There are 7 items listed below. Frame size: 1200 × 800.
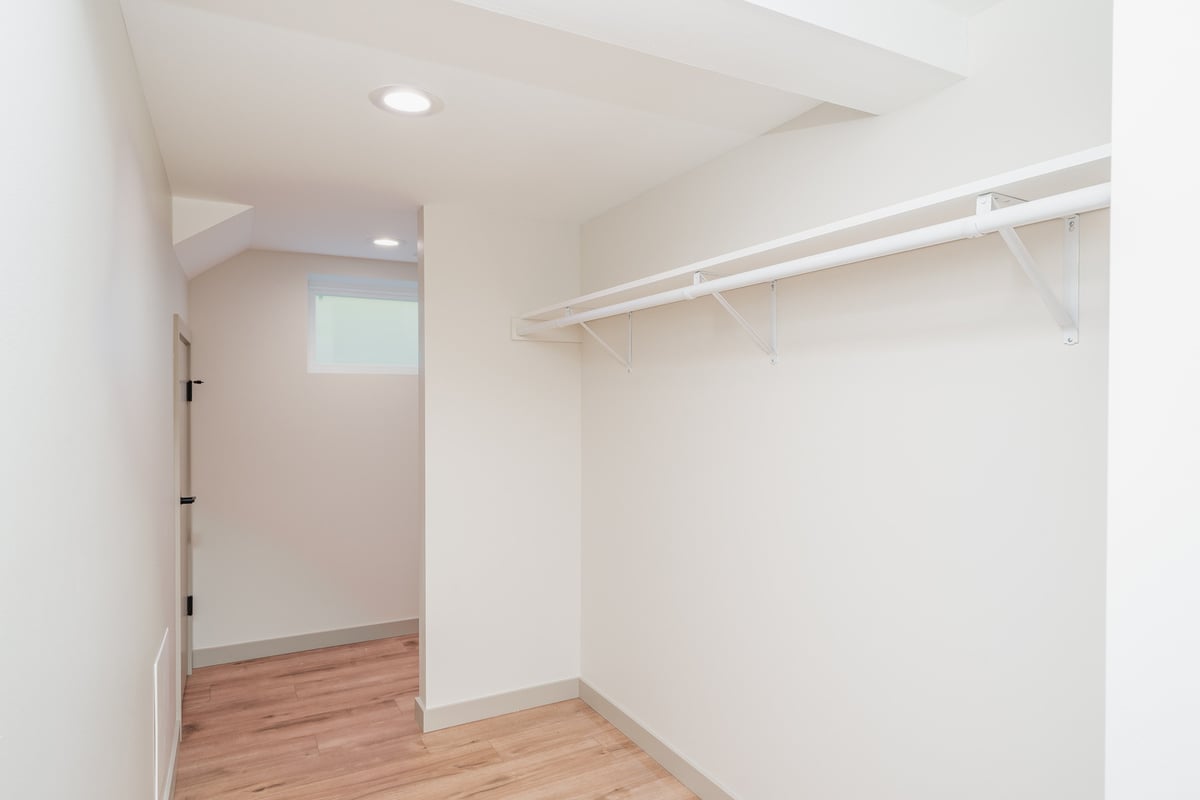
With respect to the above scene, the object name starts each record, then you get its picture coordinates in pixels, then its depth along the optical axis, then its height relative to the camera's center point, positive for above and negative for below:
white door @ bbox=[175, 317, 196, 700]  3.37 -0.47
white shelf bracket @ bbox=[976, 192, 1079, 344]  1.45 +0.22
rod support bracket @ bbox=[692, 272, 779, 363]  2.25 +0.19
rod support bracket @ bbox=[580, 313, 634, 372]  3.14 +0.22
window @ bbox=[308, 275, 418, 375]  4.44 +0.47
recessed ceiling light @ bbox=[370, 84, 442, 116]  2.06 +0.89
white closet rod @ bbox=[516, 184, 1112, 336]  1.21 +0.33
